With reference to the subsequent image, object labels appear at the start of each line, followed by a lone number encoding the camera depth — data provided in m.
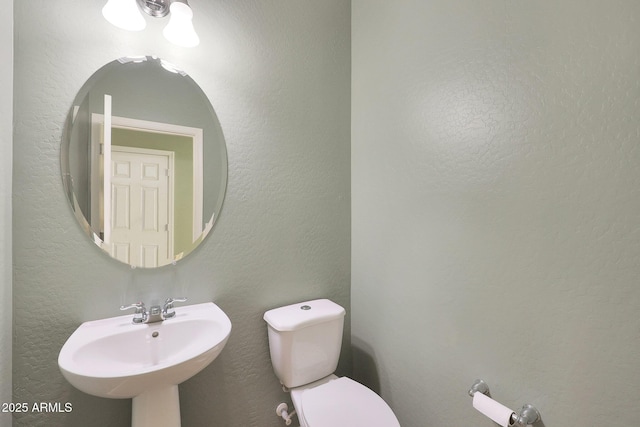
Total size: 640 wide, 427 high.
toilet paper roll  0.93
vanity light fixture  1.06
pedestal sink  0.82
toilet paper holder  0.94
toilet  1.17
